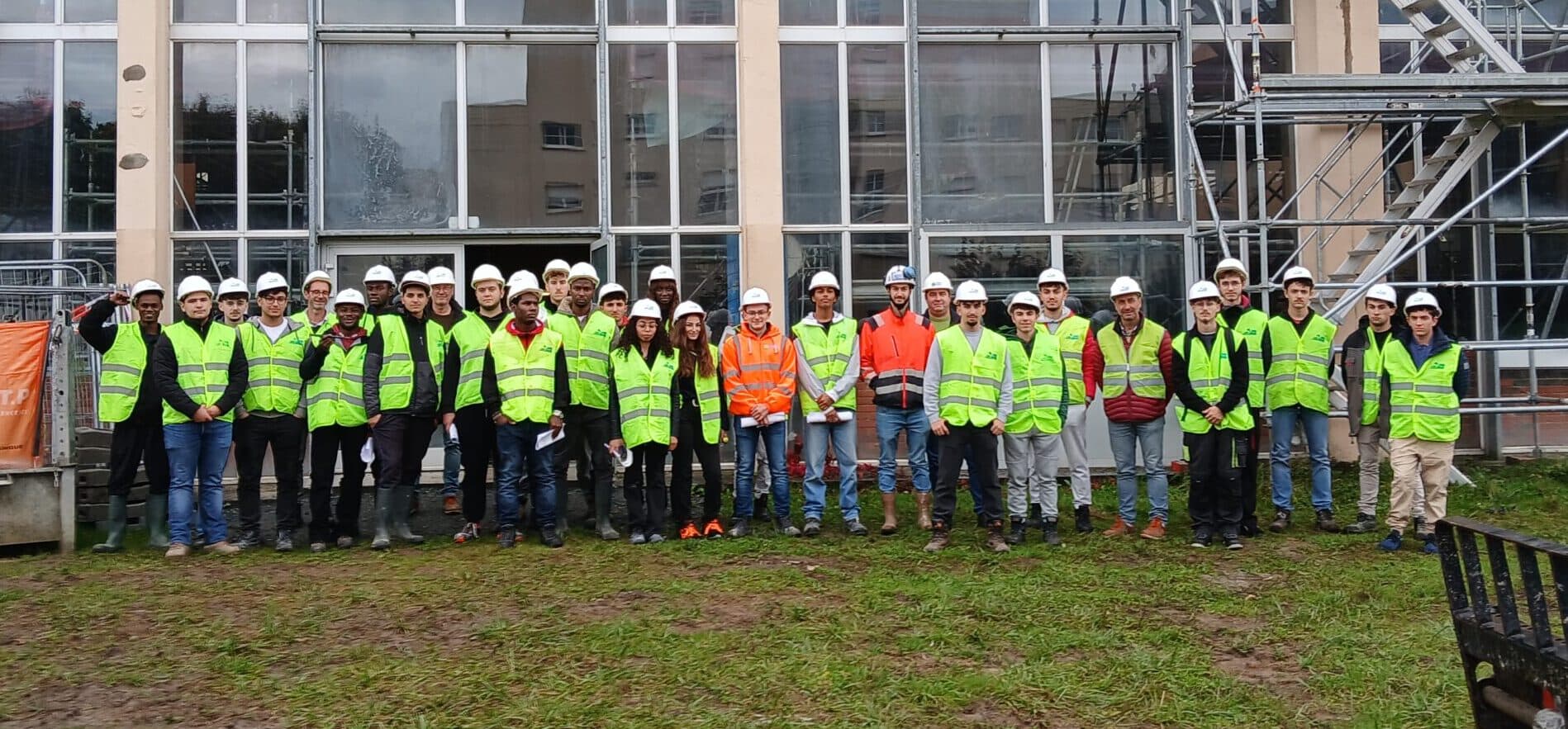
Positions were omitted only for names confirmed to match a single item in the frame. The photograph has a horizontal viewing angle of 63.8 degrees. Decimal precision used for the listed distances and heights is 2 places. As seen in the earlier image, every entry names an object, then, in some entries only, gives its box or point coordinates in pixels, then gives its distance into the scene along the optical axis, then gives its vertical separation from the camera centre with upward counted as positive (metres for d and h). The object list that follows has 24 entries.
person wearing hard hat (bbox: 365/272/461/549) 8.79 +0.04
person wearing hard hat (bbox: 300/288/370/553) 8.78 -0.01
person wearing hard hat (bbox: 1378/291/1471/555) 8.45 -0.25
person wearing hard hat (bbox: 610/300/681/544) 8.77 -0.13
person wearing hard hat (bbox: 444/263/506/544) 8.84 -0.02
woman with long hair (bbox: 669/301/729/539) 8.98 -0.16
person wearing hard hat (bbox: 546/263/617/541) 9.02 -0.03
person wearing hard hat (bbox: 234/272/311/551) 8.80 -0.08
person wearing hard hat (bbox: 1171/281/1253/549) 8.67 -0.24
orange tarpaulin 8.83 +0.11
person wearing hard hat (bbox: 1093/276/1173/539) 8.91 -0.08
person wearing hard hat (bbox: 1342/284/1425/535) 8.99 -0.08
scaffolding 11.16 +2.16
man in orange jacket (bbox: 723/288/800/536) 9.03 +0.00
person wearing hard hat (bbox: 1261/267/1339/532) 9.34 -0.09
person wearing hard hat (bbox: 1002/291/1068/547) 8.78 -0.19
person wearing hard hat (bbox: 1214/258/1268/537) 8.91 +0.39
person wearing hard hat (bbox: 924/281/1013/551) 8.57 -0.11
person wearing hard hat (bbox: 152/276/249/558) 8.57 +0.00
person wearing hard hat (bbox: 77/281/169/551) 8.71 +0.01
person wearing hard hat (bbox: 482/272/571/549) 8.70 -0.02
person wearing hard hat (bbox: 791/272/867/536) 9.09 -0.06
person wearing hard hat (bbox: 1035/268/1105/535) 9.18 -0.05
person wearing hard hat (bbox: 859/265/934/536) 9.14 -0.02
